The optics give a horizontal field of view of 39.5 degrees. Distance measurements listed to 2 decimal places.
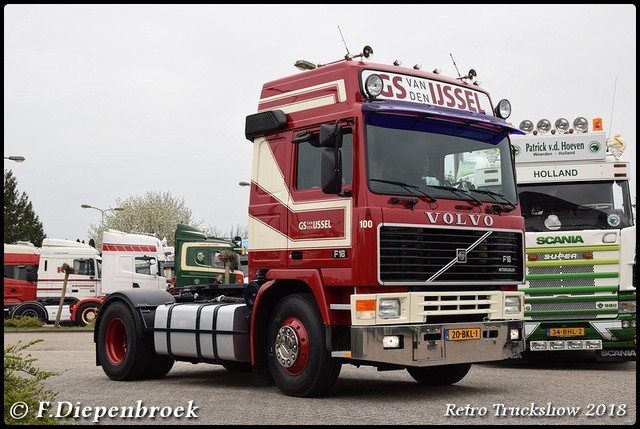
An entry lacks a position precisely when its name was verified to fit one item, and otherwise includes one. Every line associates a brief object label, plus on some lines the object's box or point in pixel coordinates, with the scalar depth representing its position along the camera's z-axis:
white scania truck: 13.49
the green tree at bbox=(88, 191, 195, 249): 74.50
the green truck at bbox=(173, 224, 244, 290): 28.89
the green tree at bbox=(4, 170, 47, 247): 72.19
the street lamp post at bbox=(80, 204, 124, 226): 54.61
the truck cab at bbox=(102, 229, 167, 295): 32.53
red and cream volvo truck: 9.45
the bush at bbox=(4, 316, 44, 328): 29.78
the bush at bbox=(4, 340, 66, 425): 7.29
